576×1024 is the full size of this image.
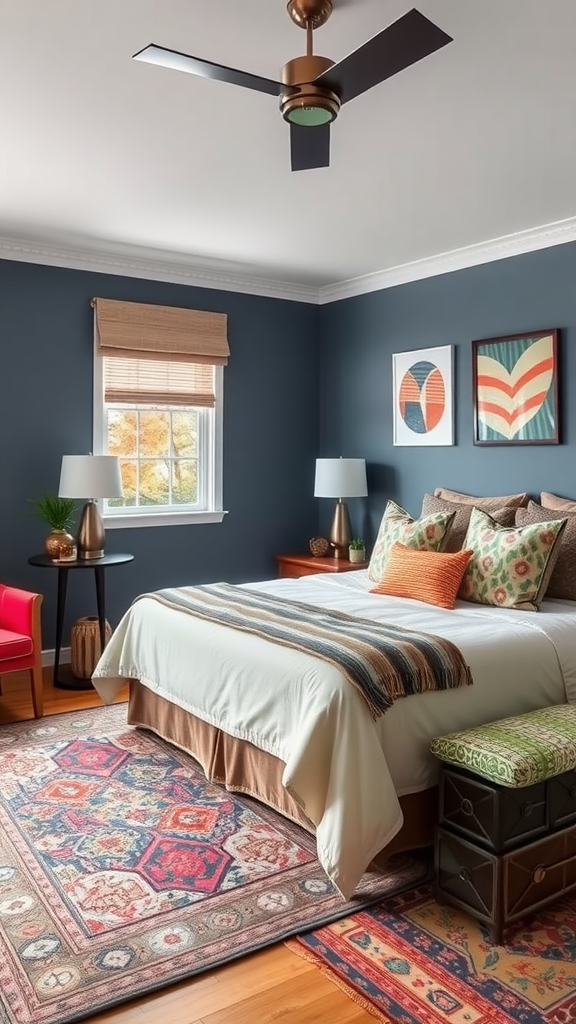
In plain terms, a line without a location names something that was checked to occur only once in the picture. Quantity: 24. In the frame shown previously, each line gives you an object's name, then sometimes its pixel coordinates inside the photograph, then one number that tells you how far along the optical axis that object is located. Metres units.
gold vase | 4.63
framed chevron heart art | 4.48
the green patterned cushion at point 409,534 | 4.15
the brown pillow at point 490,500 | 4.47
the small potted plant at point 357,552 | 5.55
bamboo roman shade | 5.13
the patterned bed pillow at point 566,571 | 3.83
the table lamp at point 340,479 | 5.48
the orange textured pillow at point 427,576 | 3.72
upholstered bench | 2.28
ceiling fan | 1.96
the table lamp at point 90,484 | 4.58
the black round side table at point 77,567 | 4.52
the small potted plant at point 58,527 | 4.63
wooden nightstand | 5.37
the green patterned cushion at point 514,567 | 3.62
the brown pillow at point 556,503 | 4.18
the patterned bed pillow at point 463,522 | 4.25
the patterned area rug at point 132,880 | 2.12
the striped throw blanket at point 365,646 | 2.61
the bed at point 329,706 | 2.46
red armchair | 3.95
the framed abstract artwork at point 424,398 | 5.12
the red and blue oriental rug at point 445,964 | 1.98
